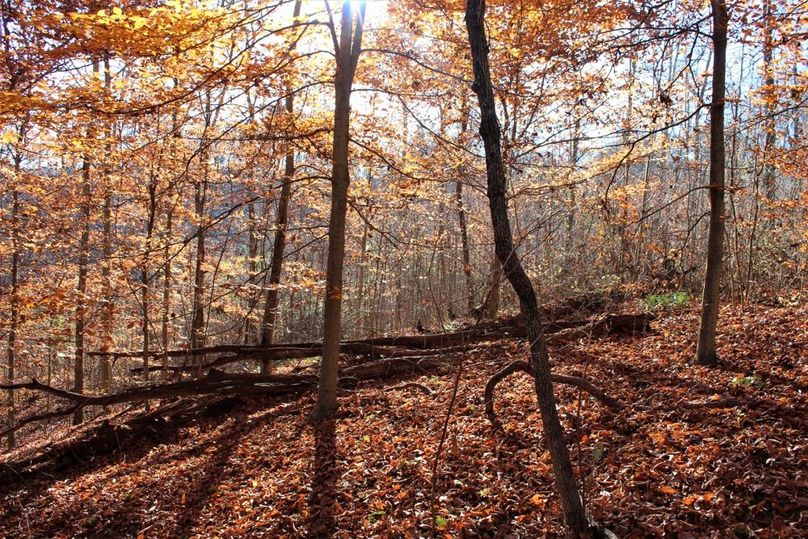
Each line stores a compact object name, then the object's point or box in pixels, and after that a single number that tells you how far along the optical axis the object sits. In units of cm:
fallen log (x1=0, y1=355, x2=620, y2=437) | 787
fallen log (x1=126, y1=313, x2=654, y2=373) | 865
